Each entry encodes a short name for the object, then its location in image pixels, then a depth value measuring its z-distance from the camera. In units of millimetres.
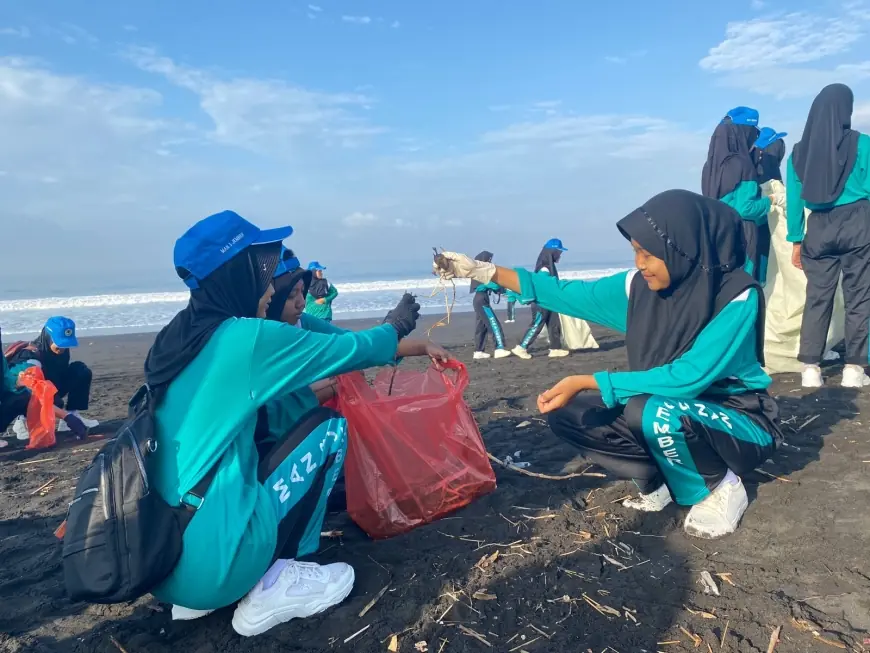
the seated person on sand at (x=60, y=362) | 5957
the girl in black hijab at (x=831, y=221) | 4793
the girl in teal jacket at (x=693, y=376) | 2729
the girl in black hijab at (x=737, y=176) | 5875
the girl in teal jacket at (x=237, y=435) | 2152
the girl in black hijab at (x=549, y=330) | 9453
